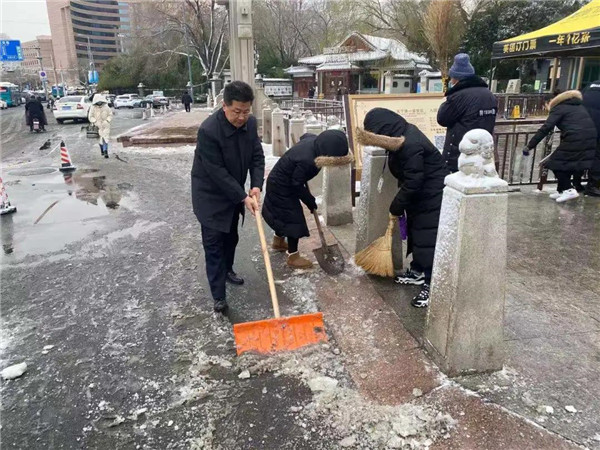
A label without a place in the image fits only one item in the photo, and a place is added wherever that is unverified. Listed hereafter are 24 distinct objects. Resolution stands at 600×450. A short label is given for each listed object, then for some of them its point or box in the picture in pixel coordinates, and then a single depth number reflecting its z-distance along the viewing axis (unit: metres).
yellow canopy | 9.24
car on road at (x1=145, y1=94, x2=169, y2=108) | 40.72
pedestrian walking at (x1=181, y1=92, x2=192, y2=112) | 34.01
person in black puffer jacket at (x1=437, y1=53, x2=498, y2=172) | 4.74
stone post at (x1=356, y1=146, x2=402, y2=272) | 4.05
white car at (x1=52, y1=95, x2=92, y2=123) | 24.23
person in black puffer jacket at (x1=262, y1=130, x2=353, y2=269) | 4.16
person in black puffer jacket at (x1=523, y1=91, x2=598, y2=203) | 6.04
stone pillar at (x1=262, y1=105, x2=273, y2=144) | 13.77
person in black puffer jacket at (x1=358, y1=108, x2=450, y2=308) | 3.43
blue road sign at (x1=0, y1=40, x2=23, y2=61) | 32.50
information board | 6.33
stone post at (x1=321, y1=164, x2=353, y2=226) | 5.65
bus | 48.48
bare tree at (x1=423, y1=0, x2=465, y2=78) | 26.05
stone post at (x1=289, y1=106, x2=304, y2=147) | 8.74
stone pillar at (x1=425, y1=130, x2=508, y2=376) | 2.48
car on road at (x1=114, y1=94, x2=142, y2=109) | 45.77
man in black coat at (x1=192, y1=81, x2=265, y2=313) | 3.49
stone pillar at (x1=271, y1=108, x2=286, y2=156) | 11.13
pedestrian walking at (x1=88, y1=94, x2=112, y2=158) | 12.17
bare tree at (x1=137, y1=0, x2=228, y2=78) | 41.00
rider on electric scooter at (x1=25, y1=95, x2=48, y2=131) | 19.95
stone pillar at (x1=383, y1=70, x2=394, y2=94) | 29.94
